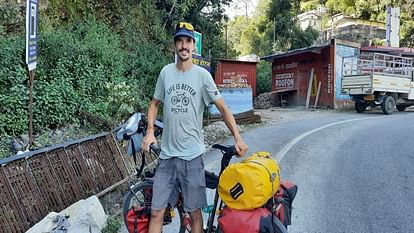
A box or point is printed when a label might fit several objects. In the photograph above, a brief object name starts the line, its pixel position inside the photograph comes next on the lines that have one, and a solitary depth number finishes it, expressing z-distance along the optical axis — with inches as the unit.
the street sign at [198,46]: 337.0
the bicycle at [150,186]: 111.7
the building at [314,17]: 1318.9
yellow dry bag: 94.7
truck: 601.3
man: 108.6
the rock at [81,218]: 134.7
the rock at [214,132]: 347.7
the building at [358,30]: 1198.9
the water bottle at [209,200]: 116.9
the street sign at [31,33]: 190.7
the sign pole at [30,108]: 190.7
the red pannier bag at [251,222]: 93.2
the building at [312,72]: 737.6
